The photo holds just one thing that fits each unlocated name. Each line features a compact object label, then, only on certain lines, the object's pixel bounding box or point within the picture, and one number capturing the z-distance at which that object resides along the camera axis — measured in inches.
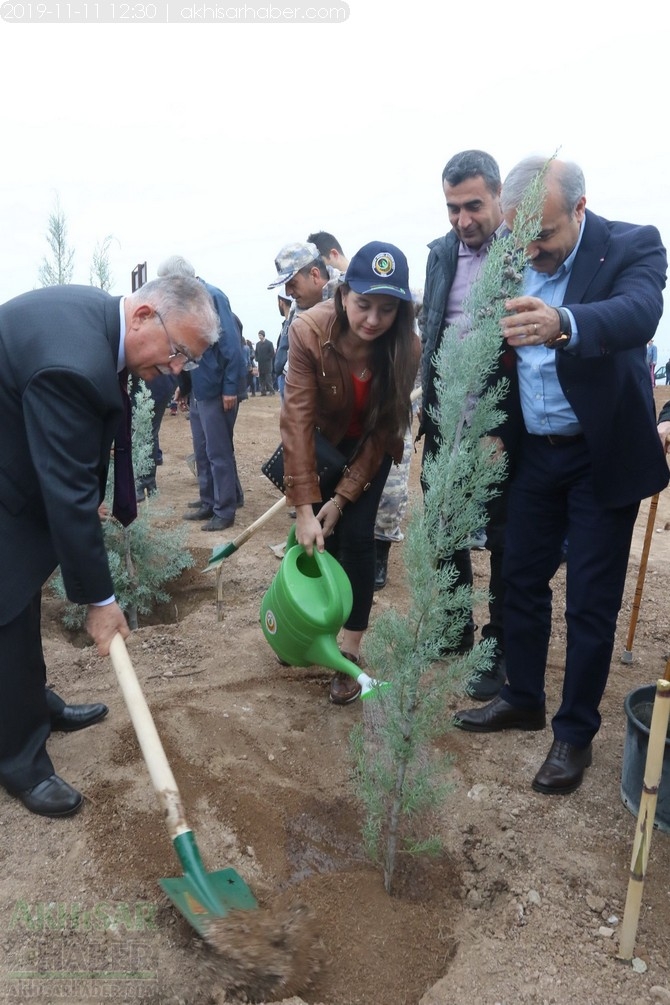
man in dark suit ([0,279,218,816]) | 84.3
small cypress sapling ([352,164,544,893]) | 75.2
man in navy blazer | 85.7
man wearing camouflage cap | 174.7
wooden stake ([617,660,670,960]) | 71.9
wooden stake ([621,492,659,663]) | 139.8
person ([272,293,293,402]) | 220.4
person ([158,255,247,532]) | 228.7
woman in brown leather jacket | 105.7
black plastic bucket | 95.0
